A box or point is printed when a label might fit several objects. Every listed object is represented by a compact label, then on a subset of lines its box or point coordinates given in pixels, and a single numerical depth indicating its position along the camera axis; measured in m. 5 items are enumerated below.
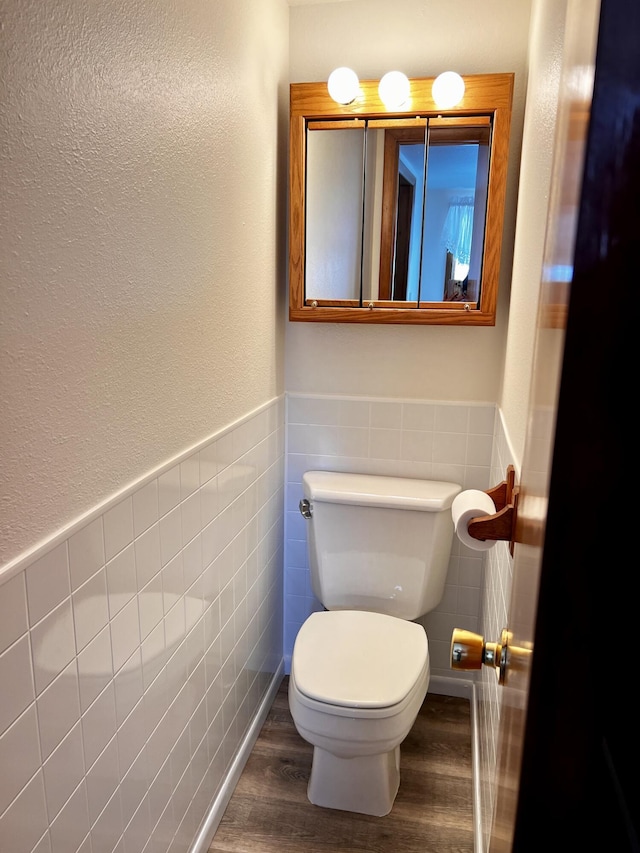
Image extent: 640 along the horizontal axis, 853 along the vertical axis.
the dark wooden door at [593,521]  0.30
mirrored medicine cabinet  1.79
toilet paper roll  0.97
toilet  1.53
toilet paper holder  0.89
